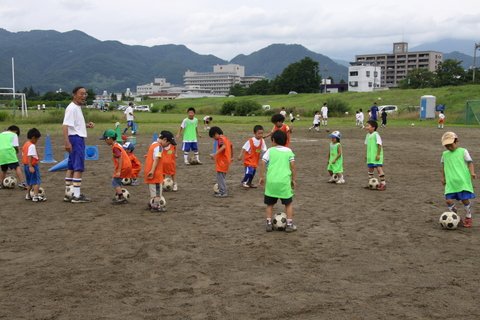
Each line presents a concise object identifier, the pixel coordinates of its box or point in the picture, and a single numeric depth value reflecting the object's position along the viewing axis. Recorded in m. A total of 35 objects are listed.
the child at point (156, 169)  7.79
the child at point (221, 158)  9.42
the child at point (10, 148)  9.70
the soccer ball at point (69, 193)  8.84
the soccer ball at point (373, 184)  10.23
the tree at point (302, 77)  117.19
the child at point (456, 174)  6.91
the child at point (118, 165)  8.31
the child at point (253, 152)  10.00
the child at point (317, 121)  29.12
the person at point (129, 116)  24.16
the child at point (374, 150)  10.25
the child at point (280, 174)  6.54
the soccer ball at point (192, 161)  14.64
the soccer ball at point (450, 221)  6.86
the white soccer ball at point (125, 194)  9.04
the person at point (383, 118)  33.26
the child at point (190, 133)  14.06
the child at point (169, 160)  9.02
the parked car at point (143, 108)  81.07
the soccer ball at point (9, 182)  10.17
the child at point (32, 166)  8.57
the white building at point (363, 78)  121.81
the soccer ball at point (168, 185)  10.12
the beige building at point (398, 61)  179.12
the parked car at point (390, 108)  52.23
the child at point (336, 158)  10.91
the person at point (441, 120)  31.51
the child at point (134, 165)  10.21
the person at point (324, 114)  34.59
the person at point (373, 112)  33.31
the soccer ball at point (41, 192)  8.94
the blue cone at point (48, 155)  14.92
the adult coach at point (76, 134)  8.30
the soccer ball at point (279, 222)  6.78
